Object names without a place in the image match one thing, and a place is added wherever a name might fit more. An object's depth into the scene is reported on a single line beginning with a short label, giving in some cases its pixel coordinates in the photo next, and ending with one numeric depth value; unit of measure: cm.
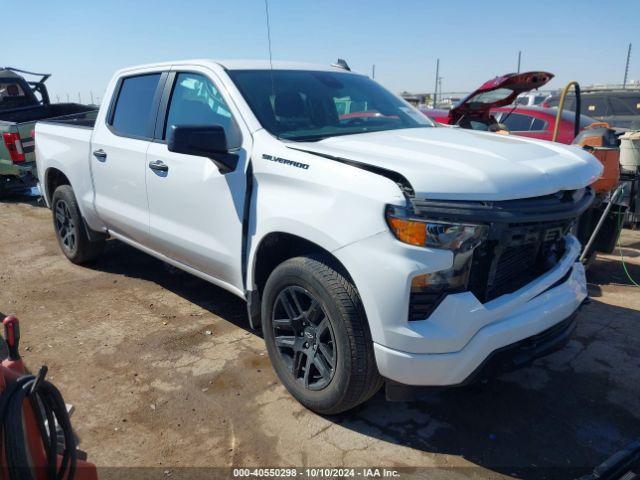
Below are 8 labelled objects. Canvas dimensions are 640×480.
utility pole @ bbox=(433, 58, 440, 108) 2367
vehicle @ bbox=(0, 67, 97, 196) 790
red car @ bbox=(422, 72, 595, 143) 548
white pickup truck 227
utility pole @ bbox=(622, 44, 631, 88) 2545
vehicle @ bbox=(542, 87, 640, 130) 1078
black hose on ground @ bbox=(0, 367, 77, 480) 146
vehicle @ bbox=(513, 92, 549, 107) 1739
